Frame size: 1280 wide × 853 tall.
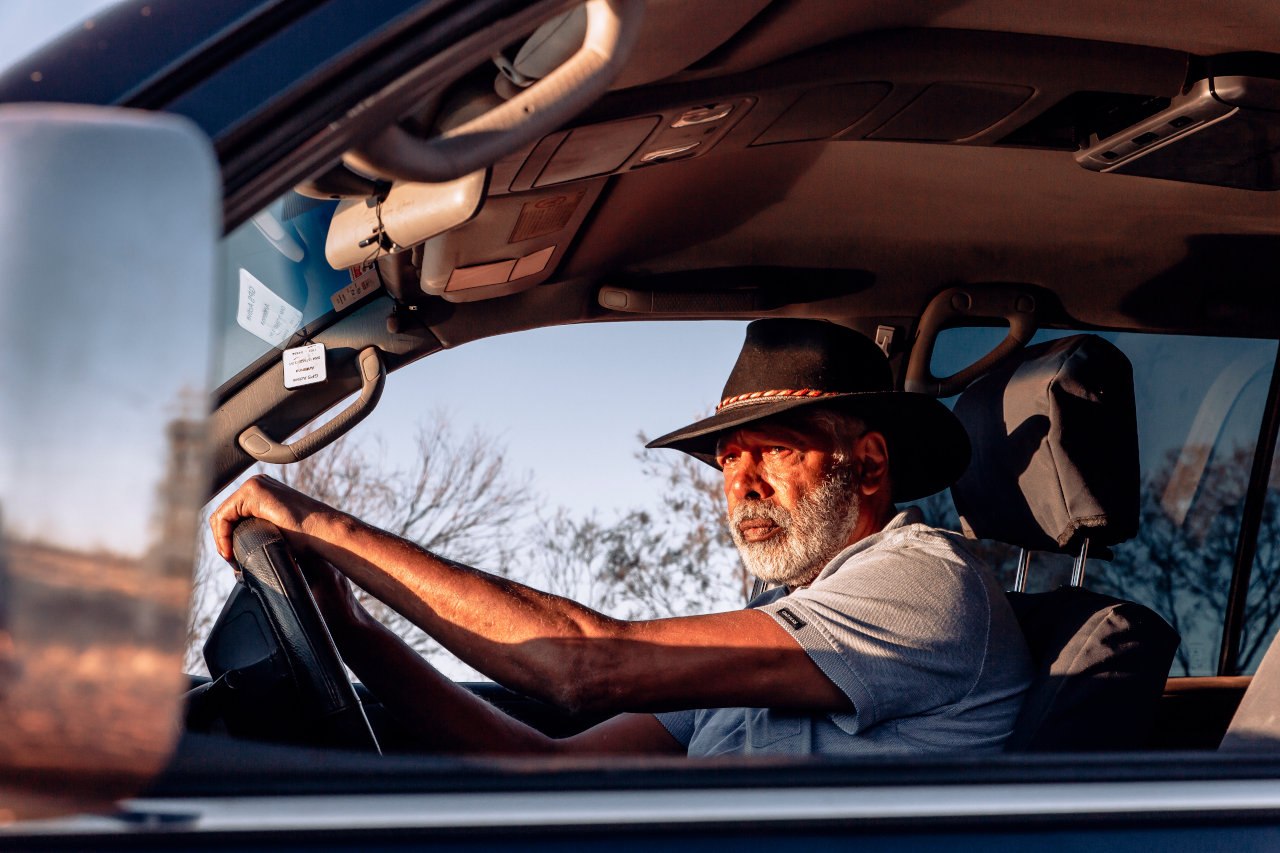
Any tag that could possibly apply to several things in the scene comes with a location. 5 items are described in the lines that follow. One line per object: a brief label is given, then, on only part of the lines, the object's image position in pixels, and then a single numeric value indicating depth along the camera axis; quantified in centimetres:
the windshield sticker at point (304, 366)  220
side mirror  62
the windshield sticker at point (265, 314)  196
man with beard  159
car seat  175
